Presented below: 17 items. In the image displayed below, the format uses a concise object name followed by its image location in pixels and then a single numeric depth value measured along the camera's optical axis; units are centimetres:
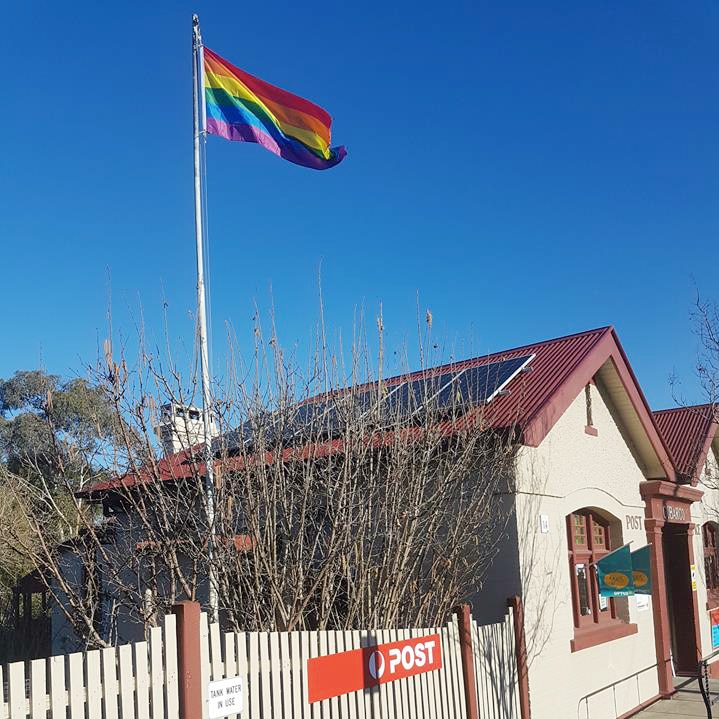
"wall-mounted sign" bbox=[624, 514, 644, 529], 1523
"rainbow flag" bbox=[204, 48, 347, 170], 998
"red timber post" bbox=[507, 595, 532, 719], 1038
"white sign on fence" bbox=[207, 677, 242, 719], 597
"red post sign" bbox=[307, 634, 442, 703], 705
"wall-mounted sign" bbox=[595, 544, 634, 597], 1232
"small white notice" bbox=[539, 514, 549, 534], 1178
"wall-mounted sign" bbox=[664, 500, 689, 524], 1702
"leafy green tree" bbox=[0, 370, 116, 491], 835
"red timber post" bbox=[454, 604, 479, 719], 905
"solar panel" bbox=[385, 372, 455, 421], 1019
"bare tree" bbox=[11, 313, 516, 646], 828
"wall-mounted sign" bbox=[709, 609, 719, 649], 1828
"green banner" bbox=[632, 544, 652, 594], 1230
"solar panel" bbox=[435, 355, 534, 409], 1131
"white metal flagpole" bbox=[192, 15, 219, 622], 804
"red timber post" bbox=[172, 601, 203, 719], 582
